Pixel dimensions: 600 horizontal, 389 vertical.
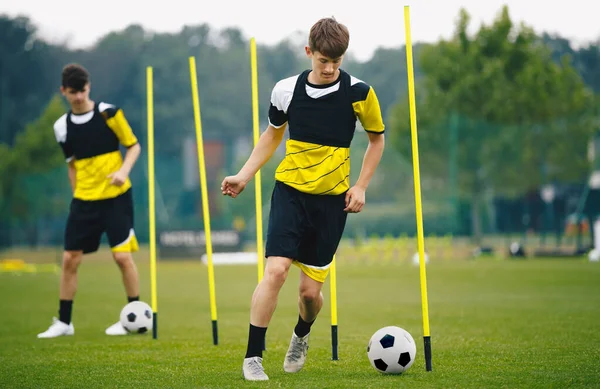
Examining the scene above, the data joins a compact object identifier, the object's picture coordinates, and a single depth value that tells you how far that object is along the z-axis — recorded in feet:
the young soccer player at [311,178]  34.69
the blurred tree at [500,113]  182.28
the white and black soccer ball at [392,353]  35.29
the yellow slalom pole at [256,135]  45.79
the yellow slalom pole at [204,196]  47.28
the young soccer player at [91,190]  53.61
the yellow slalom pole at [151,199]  51.68
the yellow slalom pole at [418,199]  35.33
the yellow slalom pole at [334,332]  40.85
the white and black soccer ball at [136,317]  53.48
